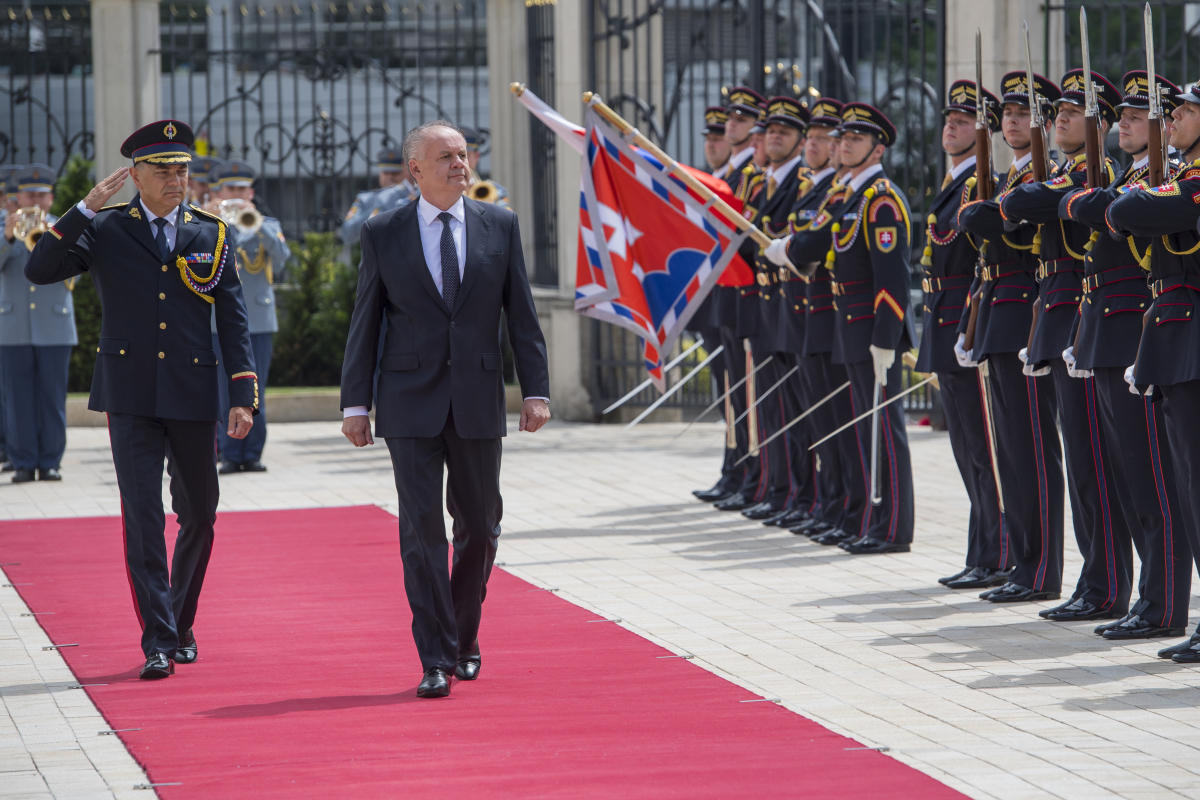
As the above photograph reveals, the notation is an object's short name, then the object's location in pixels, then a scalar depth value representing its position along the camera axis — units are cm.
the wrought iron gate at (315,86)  3266
